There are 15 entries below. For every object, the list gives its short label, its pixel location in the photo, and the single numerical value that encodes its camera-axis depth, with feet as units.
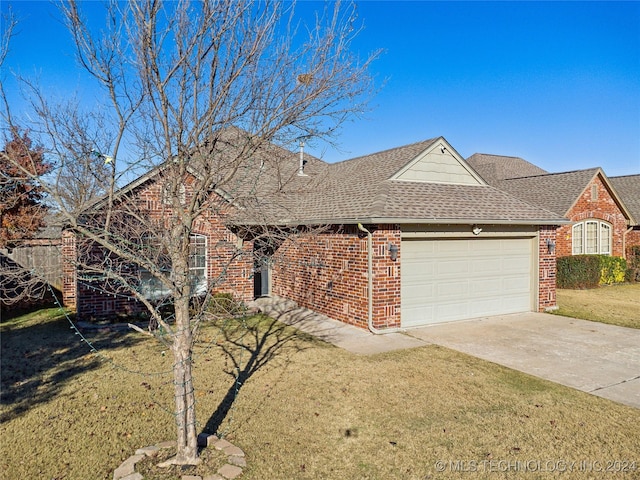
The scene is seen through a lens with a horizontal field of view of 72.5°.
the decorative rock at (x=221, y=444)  14.58
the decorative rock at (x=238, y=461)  13.66
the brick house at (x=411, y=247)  32.19
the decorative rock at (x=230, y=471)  12.97
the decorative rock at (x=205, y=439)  14.90
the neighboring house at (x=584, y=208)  61.82
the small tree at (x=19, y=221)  37.35
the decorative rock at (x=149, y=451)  14.12
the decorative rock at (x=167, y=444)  14.67
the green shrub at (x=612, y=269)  60.97
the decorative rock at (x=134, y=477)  12.67
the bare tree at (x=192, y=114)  13.37
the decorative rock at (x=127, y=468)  12.85
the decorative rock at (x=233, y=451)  14.17
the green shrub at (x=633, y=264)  65.21
